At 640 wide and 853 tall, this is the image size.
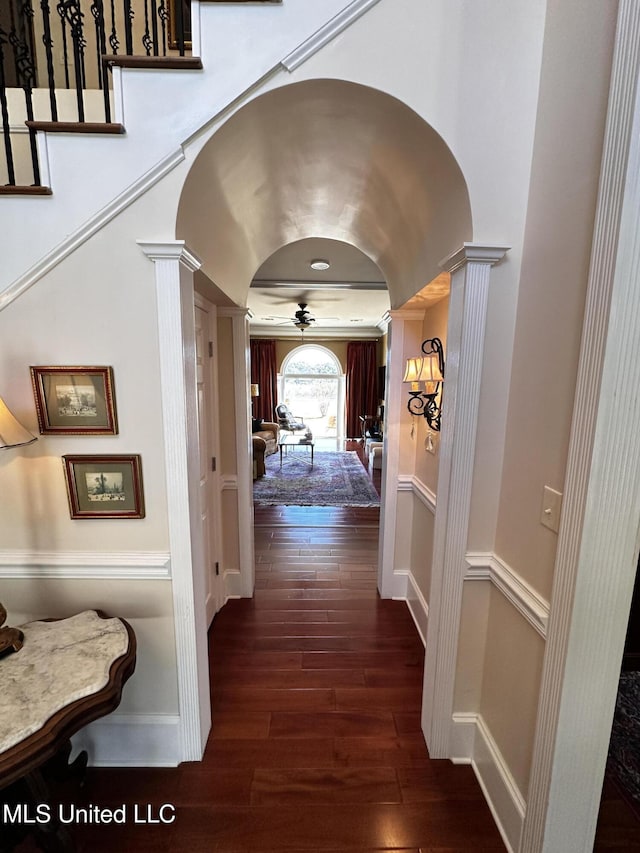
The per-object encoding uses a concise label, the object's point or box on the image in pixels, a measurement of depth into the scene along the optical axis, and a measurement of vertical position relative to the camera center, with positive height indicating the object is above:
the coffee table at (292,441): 7.20 -1.34
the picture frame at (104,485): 1.40 -0.43
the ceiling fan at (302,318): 5.95 +1.07
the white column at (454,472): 1.35 -0.37
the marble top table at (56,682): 0.96 -0.95
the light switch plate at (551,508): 1.13 -0.41
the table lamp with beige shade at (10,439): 1.17 -0.21
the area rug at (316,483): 4.92 -1.65
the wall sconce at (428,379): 2.02 +0.01
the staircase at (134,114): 1.18 +0.91
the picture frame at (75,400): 1.34 -0.09
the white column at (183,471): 1.32 -0.37
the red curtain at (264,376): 9.17 +0.07
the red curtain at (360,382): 9.23 -0.04
